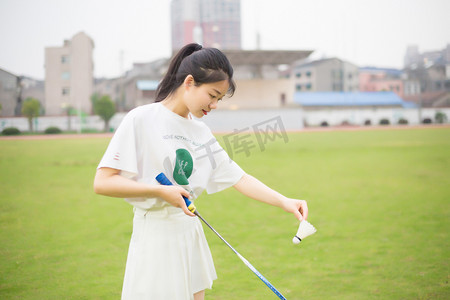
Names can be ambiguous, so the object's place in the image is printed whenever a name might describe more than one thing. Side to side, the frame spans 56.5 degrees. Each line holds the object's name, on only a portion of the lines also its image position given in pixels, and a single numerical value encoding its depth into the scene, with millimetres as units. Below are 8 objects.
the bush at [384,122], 40281
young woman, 1548
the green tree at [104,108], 27636
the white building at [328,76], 49750
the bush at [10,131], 11172
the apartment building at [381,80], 44175
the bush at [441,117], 37188
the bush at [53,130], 16375
